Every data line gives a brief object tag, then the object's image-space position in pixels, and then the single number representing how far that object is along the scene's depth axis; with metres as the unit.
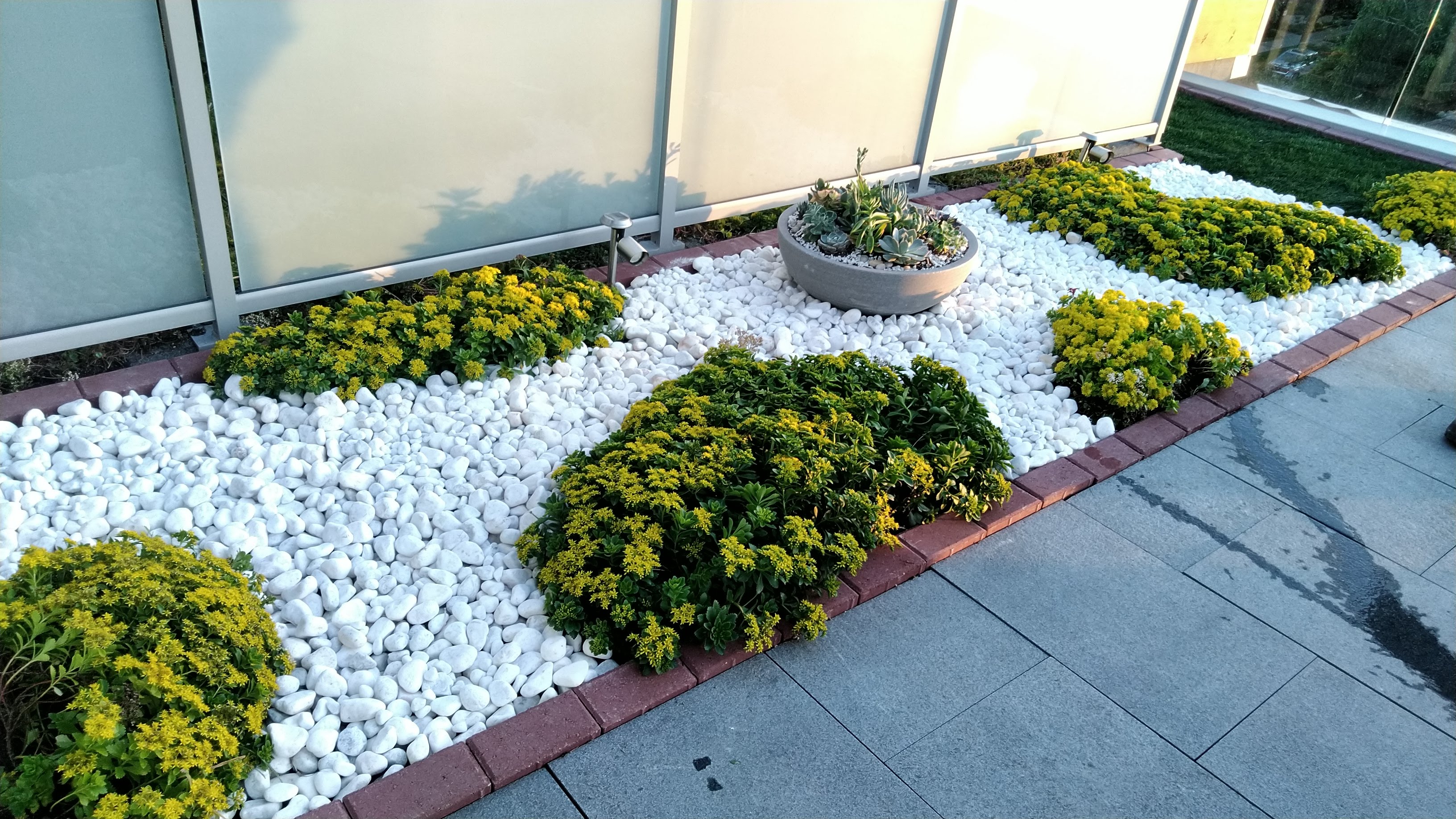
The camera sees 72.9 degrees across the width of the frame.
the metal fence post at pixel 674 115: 4.67
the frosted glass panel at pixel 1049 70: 6.20
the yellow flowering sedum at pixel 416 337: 3.76
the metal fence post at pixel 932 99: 5.84
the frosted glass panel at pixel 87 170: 3.27
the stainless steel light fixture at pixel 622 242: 4.50
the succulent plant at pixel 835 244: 4.92
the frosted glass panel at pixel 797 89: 5.01
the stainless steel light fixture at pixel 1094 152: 6.95
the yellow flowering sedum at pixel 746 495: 2.89
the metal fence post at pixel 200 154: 3.41
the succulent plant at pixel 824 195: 5.14
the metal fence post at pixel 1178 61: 7.47
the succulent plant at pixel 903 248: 4.79
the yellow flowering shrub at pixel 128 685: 2.12
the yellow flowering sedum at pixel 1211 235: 5.61
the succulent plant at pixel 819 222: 4.96
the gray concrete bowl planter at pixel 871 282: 4.73
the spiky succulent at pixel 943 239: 4.98
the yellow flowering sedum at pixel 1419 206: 6.55
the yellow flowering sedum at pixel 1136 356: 4.31
